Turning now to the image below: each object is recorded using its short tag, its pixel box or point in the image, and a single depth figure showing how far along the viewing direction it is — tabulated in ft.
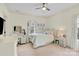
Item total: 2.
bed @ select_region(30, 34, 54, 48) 8.62
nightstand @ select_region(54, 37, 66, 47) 8.98
